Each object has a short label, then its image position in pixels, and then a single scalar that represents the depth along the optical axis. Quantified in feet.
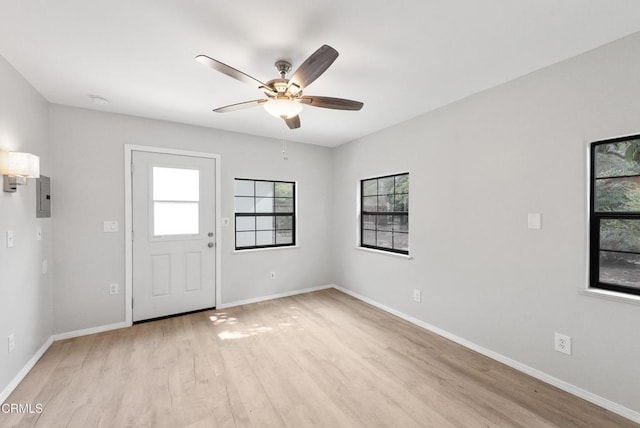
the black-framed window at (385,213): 12.13
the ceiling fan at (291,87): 5.25
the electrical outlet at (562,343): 6.86
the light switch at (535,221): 7.39
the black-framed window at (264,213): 13.57
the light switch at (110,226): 10.36
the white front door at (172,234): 11.00
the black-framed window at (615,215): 6.09
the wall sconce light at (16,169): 6.61
